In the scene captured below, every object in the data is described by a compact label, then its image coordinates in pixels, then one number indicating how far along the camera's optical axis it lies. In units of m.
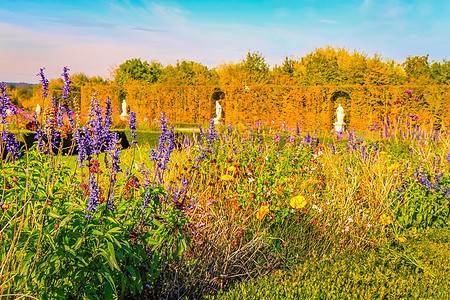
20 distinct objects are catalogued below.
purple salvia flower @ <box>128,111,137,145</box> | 2.68
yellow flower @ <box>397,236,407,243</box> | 4.15
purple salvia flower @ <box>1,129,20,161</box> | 3.28
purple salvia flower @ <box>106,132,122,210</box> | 2.61
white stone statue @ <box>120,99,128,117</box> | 20.68
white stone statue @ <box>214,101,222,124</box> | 18.41
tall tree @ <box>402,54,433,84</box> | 27.64
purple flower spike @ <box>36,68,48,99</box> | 2.76
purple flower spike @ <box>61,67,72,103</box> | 2.67
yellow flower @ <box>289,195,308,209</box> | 4.27
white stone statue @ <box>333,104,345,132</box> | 15.37
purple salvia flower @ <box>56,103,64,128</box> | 2.89
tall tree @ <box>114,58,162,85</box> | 36.97
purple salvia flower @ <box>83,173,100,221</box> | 2.27
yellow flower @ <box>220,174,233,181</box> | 4.69
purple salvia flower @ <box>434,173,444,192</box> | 4.77
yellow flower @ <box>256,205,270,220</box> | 4.05
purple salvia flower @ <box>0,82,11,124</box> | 3.01
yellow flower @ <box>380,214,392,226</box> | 4.53
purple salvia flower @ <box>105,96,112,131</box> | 2.48
